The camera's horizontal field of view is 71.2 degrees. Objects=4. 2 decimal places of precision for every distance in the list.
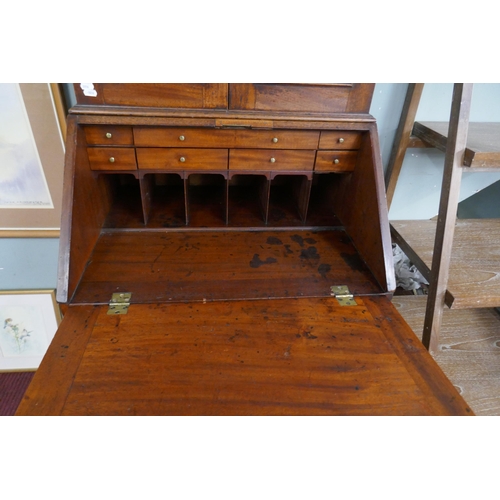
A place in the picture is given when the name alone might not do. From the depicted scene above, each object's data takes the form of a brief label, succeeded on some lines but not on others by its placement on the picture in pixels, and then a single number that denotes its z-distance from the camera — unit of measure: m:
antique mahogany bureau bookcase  0.79
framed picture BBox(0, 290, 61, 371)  1.84
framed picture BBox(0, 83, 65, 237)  1.40
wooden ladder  1.11
